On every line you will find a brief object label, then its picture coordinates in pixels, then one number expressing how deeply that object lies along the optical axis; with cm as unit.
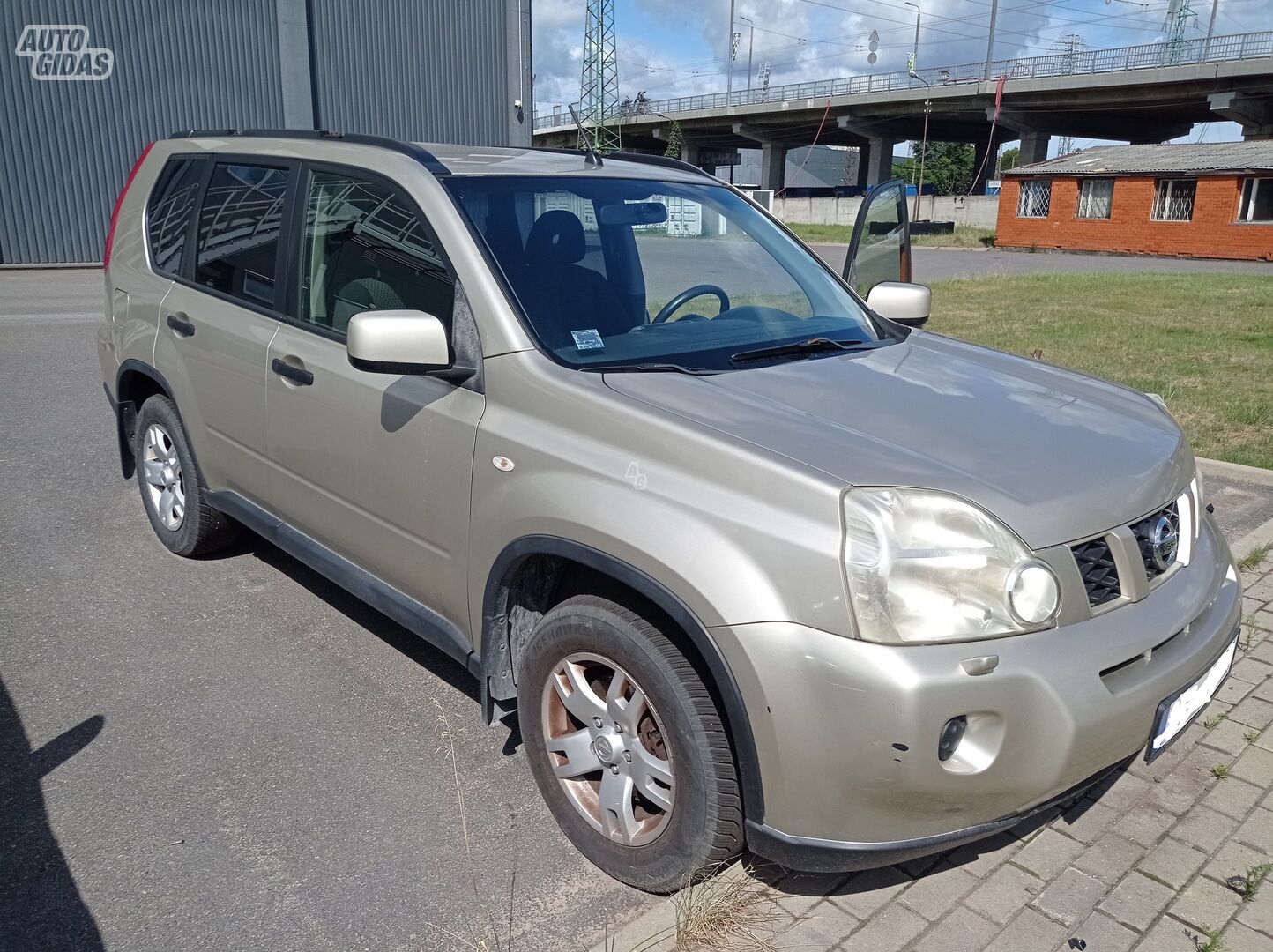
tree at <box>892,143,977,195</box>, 9750
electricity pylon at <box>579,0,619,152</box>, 5076
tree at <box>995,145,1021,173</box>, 9962
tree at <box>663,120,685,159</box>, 6414
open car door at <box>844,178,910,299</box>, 614
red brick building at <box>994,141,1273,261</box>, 3036
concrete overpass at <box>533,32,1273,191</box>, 4375
